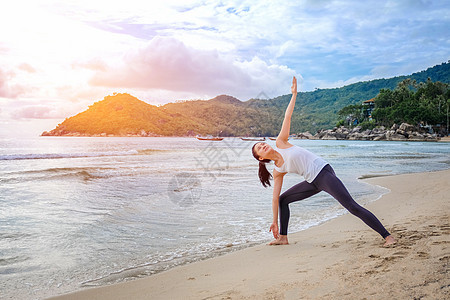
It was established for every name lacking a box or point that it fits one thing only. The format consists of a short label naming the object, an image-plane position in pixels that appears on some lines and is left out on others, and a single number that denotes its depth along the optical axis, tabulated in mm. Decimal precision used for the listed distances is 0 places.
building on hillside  114425
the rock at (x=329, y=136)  101375
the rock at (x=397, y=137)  78938
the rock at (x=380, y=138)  81438
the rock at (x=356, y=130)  96800
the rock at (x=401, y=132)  79875
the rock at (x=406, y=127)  81125
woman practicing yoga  3758
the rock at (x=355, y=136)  90188
